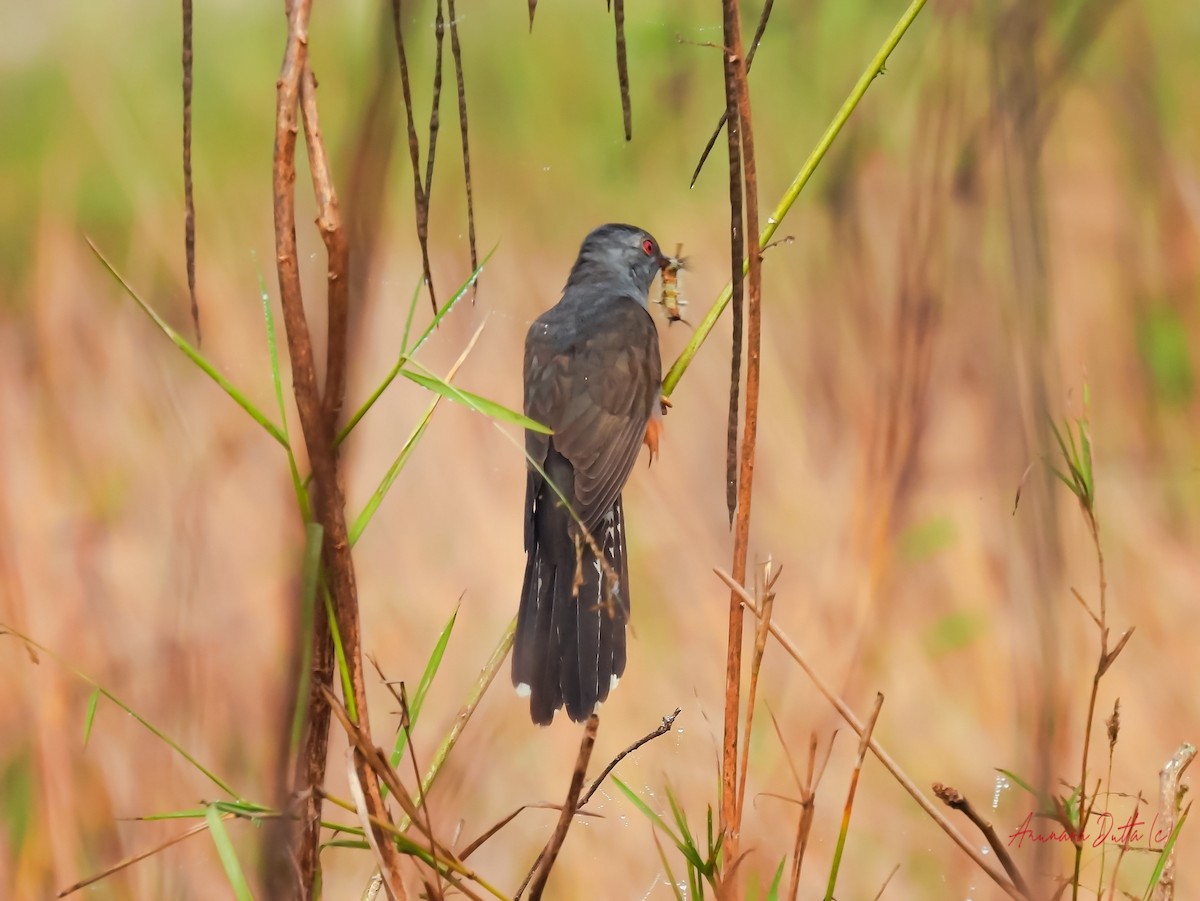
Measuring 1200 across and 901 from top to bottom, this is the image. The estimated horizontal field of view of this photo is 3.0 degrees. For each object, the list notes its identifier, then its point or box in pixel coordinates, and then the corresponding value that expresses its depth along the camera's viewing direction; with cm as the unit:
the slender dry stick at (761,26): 969
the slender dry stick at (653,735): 968
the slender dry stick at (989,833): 924
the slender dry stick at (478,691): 971
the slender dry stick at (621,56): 966
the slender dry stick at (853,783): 946
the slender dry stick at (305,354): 749
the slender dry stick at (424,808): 855
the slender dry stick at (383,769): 789
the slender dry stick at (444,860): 833
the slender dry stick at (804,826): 918
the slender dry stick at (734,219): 966
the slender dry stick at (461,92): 968
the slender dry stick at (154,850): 897
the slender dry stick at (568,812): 751
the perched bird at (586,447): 978
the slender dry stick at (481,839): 939
